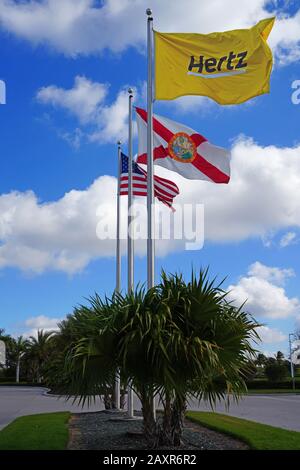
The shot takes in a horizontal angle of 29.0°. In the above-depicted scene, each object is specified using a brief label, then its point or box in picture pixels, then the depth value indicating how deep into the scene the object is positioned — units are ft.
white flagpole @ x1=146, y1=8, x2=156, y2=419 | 38.58
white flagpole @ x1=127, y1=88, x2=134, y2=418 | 52.60
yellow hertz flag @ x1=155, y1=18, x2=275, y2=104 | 40.73
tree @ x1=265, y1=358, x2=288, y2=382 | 176.55
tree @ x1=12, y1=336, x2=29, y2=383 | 221.05
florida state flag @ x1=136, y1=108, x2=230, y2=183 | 43.32
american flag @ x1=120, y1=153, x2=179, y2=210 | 50.08
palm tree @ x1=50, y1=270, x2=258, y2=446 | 29.81
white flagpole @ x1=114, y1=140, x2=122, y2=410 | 62.98
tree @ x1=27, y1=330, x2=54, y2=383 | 206.90
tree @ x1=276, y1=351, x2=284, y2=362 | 258.90
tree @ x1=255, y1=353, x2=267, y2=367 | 205.61
